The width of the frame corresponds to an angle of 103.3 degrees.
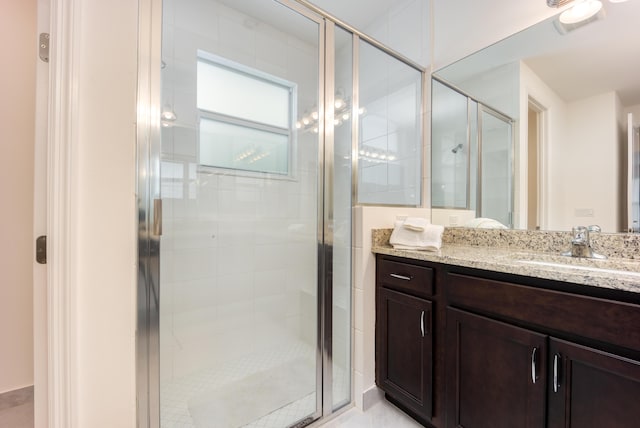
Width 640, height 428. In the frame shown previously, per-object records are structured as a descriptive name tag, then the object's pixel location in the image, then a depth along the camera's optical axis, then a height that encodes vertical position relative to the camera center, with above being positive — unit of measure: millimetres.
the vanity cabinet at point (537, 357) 724 -485
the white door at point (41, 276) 805 -203
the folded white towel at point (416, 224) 1386 -56
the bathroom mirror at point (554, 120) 1144 +498
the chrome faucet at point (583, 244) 1147 -135
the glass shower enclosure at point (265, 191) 1383 +145
